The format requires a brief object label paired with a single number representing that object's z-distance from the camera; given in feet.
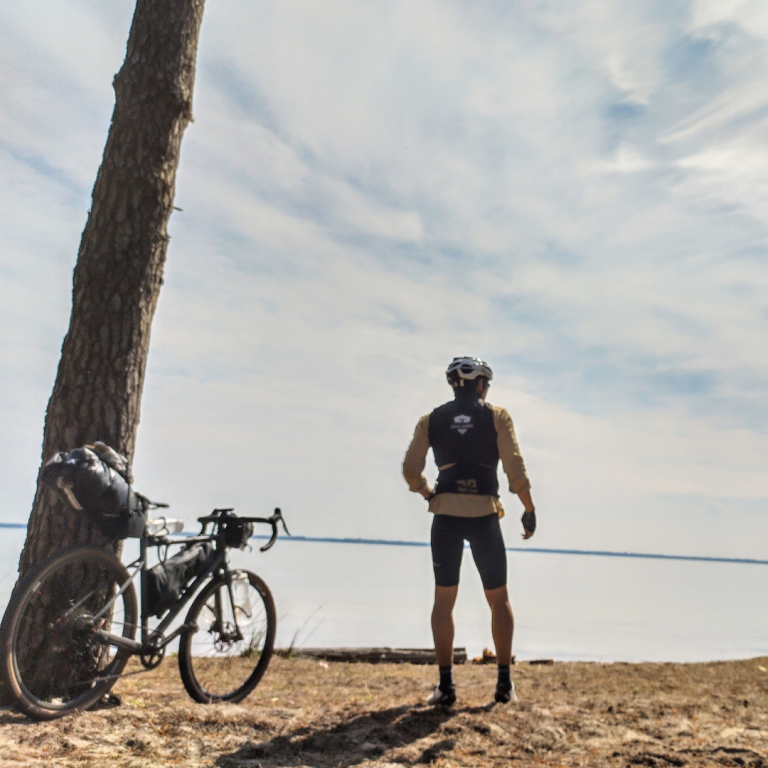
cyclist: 16.79
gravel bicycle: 12.62
